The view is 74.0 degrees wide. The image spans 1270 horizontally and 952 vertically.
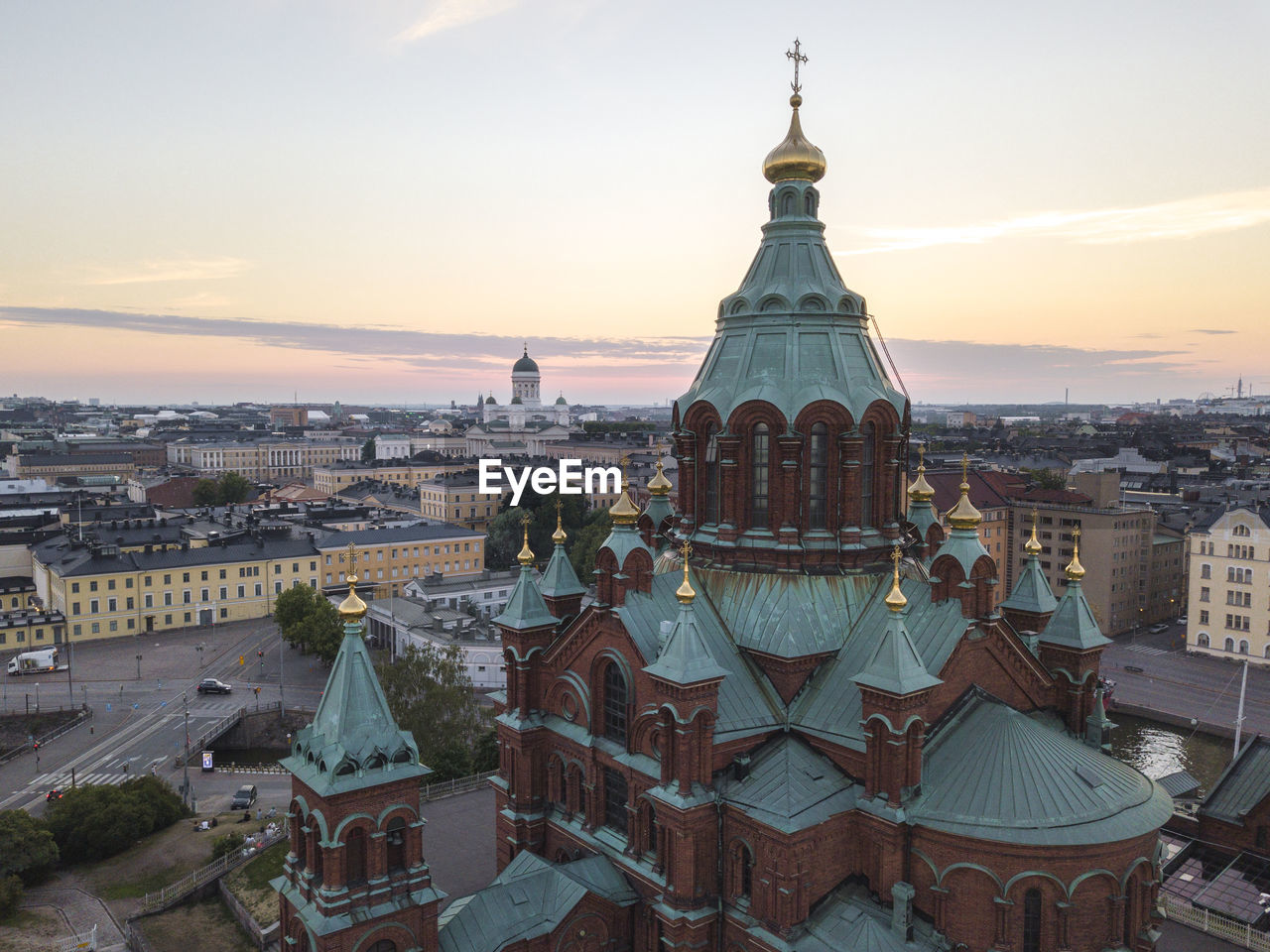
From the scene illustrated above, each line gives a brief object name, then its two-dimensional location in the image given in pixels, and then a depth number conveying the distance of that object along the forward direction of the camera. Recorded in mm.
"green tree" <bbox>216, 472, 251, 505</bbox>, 155500
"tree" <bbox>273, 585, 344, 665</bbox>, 72562
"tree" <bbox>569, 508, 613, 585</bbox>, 99894
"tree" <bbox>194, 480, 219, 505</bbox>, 152375
